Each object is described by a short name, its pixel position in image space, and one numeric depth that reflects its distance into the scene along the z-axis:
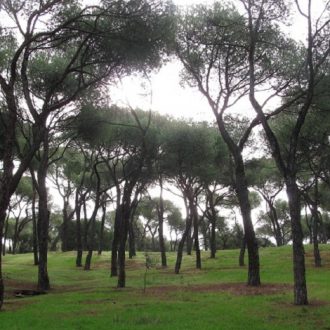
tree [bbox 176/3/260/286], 26.92
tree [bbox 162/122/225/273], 41.00
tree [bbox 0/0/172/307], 19.20
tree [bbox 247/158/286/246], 52.47
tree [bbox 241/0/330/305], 18.58
